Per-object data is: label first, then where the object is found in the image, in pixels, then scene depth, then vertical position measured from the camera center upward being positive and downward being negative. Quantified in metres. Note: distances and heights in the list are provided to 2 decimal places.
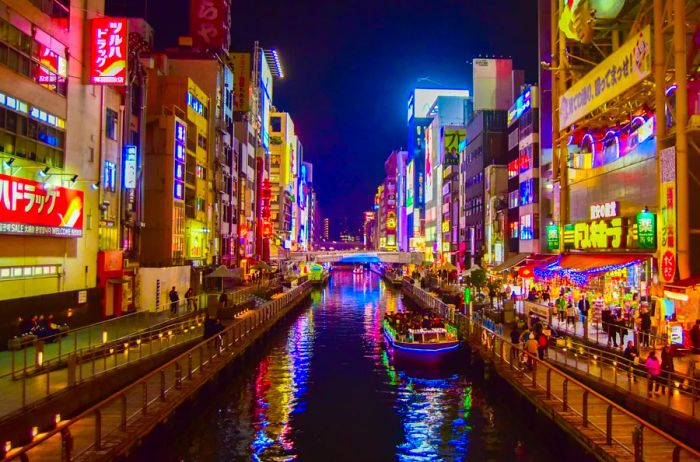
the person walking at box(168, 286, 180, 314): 41.72 -2.95
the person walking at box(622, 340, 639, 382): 21.60 -3.73
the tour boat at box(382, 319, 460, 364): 34.62 -5.18
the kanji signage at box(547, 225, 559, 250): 48.75 +1.45
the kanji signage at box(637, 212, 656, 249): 31.44 +1.31
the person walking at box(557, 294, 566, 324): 36.00 -3.22
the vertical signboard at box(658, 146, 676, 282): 29.27 +1.95
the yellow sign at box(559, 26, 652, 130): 32.98 +10.87
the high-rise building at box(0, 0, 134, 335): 26.81 +4.75
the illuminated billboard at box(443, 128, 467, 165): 118.75 +21.85
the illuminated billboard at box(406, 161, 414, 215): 173.86 +19.37
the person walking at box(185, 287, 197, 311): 39.71 -3.37
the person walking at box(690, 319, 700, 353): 23.44 -3.12
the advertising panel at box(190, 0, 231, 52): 72.12 +27.04
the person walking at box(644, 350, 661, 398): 19.58 -3.82
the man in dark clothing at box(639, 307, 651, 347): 28.44 -3.18
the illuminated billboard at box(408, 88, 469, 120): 171.98 +44.64
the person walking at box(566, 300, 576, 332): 33.06 -3.40
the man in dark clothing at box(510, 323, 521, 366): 28.55 -4.33
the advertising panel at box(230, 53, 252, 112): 90.50 +26.08
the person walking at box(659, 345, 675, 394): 20.06 -3.58
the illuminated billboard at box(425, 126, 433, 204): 139.38 +20.86
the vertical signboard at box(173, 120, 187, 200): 51.62 +7.69
